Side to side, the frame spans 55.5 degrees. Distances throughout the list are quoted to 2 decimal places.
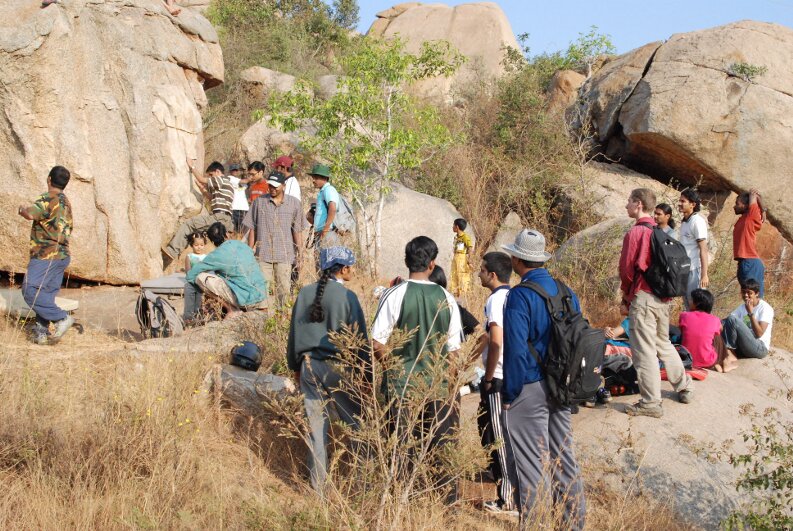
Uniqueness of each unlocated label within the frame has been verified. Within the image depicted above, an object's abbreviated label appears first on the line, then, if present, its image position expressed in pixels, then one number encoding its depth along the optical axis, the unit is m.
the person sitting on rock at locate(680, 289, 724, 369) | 6.64
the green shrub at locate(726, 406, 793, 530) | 3.91
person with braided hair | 4.47
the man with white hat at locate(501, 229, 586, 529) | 4.08
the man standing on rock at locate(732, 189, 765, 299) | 7.84
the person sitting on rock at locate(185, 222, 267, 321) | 7.00
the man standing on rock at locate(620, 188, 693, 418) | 5.42
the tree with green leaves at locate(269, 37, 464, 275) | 10.76
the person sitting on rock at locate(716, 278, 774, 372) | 6.90
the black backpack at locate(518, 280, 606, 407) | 4.05
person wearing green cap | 8.63
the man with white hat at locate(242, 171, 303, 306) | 7.71
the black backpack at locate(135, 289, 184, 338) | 6.88
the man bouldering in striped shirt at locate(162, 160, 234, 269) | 9.38
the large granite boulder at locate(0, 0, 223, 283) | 8.31
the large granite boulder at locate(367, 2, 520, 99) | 22.52
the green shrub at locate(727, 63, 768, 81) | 11.44
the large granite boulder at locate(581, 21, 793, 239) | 11.25
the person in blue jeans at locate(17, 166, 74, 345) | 6.66
